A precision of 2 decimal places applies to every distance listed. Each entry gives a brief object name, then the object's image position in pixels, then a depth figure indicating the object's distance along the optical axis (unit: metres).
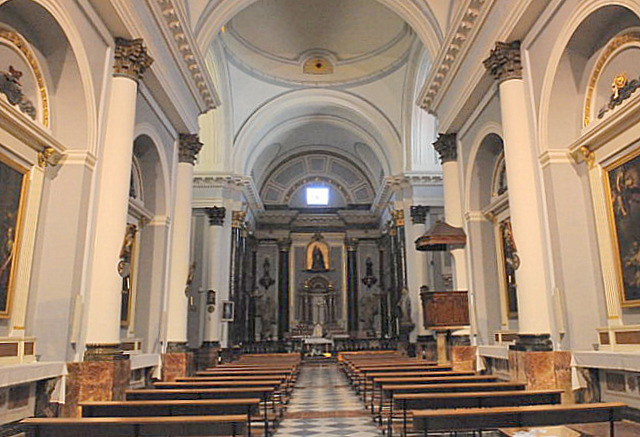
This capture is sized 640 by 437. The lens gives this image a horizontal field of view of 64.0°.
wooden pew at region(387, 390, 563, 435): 4.63
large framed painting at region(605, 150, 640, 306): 5.90
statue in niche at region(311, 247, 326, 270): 25.33
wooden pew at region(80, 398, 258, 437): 4.57
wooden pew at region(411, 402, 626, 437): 3.82
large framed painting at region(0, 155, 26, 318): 5.65
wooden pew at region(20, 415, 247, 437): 3.75
